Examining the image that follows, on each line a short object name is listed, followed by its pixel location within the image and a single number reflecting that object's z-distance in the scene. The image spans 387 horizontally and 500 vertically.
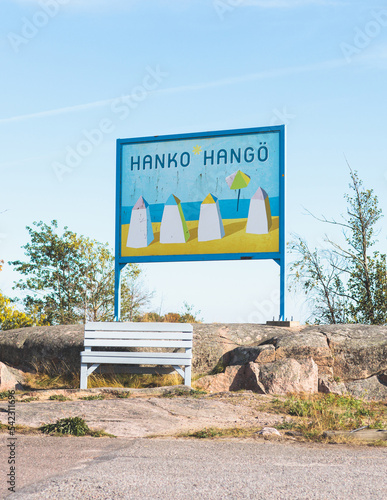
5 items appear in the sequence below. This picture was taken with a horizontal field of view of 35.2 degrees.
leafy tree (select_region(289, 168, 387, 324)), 19.53
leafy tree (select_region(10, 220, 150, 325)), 23.00
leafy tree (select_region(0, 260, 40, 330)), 18.58
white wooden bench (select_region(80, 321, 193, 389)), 12.32
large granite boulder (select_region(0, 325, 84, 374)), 13.67
